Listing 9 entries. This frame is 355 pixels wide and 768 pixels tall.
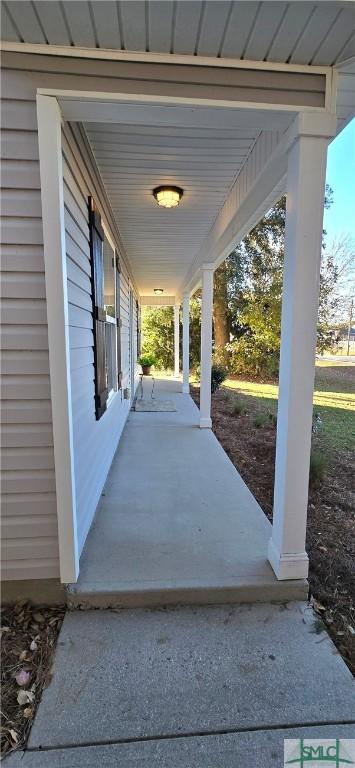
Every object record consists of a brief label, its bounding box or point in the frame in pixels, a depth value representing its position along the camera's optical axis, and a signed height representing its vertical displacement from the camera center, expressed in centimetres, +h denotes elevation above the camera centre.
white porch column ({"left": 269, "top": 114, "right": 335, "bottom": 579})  169 -1
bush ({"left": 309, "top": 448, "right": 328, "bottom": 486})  342 -126
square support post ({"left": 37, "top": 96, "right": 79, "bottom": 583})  158 +7
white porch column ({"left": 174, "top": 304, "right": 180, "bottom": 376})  1112 +18
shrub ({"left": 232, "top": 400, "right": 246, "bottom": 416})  651 -130
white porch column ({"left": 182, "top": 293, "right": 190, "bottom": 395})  845 -10
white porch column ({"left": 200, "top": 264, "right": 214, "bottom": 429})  507 +3
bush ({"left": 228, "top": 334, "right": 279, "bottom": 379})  1314 -74
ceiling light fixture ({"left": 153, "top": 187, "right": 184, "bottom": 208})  288 +114
